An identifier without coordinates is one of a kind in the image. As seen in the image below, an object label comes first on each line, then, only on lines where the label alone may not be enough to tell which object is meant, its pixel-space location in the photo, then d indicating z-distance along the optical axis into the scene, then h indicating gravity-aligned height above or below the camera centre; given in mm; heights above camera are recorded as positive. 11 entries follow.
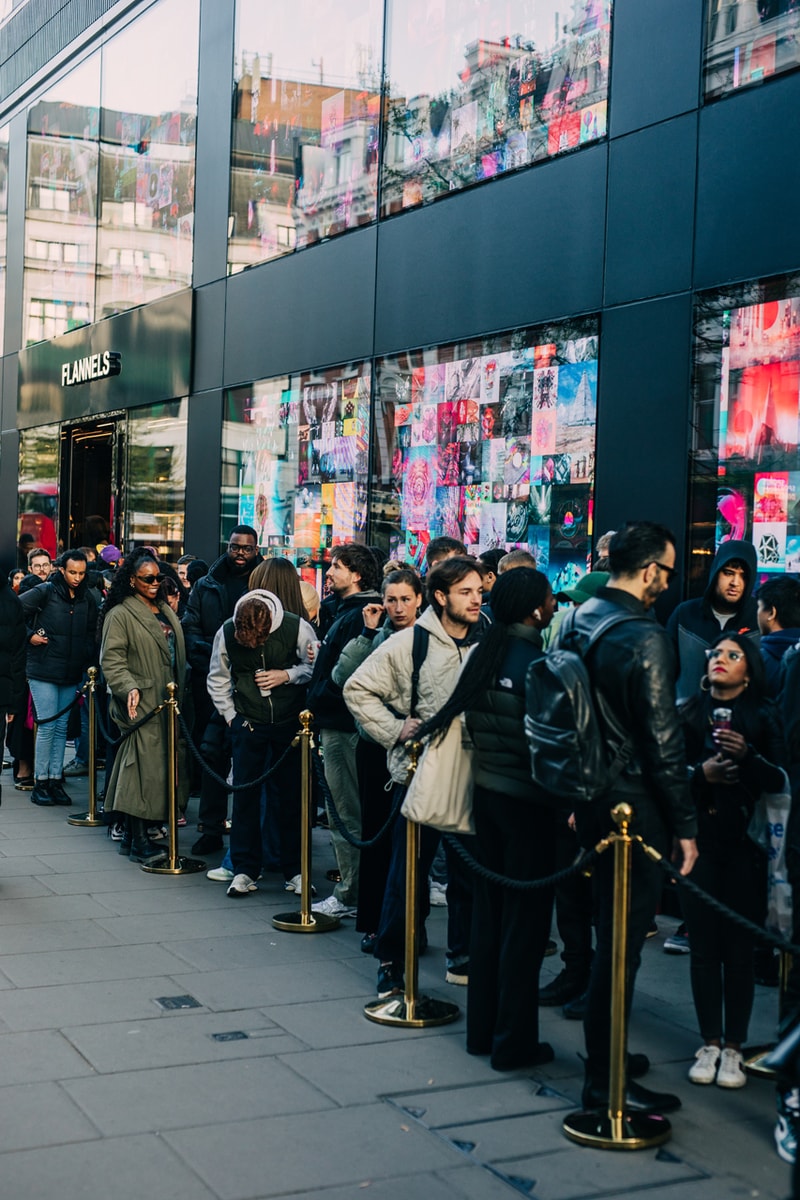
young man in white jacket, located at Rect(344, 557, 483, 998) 6445 -713
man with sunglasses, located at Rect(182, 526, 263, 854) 10094 -665
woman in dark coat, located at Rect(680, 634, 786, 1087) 5516 -1158
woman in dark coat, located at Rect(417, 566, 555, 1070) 5578 -1167
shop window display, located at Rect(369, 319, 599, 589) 10422 +814
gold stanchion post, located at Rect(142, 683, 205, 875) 9234 -1935
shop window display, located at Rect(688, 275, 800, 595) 8602 +821
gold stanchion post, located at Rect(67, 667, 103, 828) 10922 -1994
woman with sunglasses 9508 -1054
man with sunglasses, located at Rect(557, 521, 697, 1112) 4969 -681
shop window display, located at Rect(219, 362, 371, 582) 13602 +821
